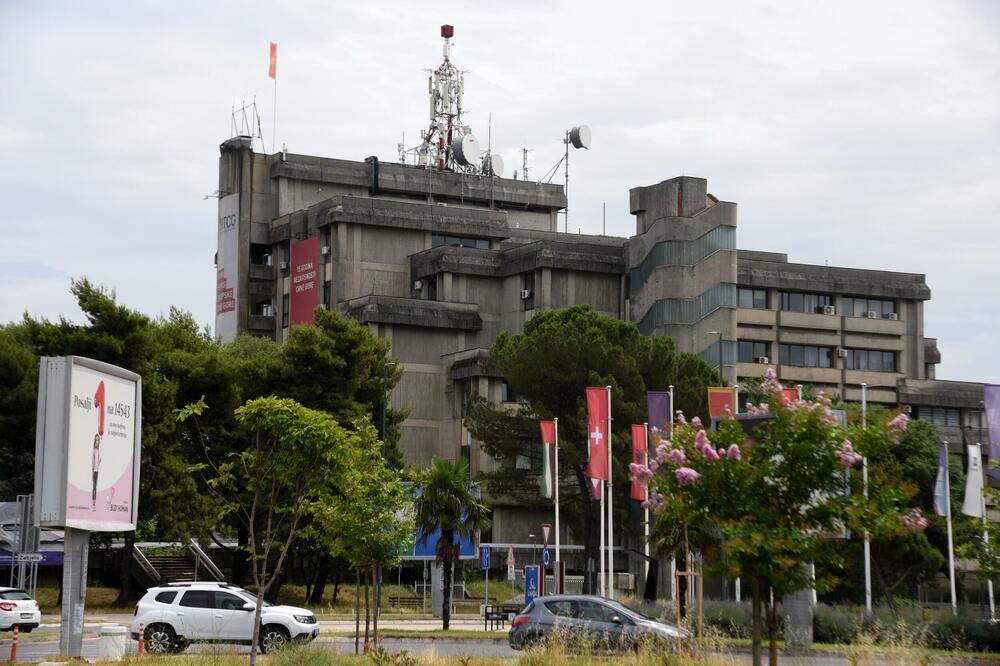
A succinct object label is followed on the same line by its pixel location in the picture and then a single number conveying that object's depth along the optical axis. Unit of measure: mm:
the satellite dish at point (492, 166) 113500
